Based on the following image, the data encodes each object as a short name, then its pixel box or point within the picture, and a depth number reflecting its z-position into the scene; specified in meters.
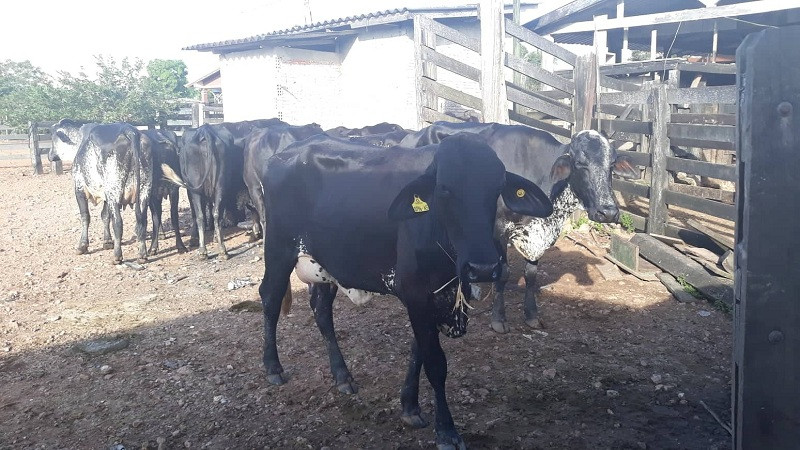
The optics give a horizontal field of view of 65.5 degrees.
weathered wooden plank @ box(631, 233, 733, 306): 6.28
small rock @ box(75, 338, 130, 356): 5.50
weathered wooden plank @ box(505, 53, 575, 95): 8.92
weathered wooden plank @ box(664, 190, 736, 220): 7.10
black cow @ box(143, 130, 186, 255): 9.40
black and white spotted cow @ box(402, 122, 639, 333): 5.87
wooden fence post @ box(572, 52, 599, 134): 9.02
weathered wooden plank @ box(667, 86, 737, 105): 7.18
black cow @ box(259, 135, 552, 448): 3.43
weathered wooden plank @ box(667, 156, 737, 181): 7.11
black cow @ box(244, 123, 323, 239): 9.37
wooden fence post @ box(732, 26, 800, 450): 1.61
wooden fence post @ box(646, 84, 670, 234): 8.17
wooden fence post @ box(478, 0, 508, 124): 8.71
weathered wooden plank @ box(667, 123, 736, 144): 7.32
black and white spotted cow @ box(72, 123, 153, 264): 8.86
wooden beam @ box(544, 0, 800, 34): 11.33
